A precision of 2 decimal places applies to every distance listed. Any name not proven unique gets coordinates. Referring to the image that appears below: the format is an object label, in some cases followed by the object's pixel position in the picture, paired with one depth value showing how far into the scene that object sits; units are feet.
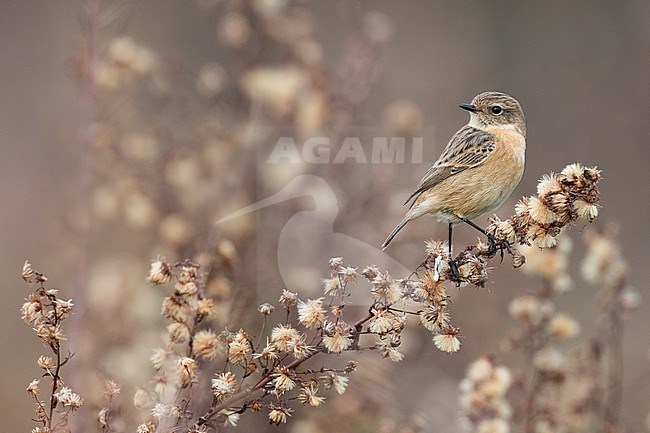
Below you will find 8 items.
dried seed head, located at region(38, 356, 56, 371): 14.55
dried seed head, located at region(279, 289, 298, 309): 15.03
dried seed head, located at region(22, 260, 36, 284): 14.52
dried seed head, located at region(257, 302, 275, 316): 15.49
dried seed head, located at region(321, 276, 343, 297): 15.23
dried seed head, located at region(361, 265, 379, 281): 14.96
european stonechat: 21.33
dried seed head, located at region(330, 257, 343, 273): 15.30
